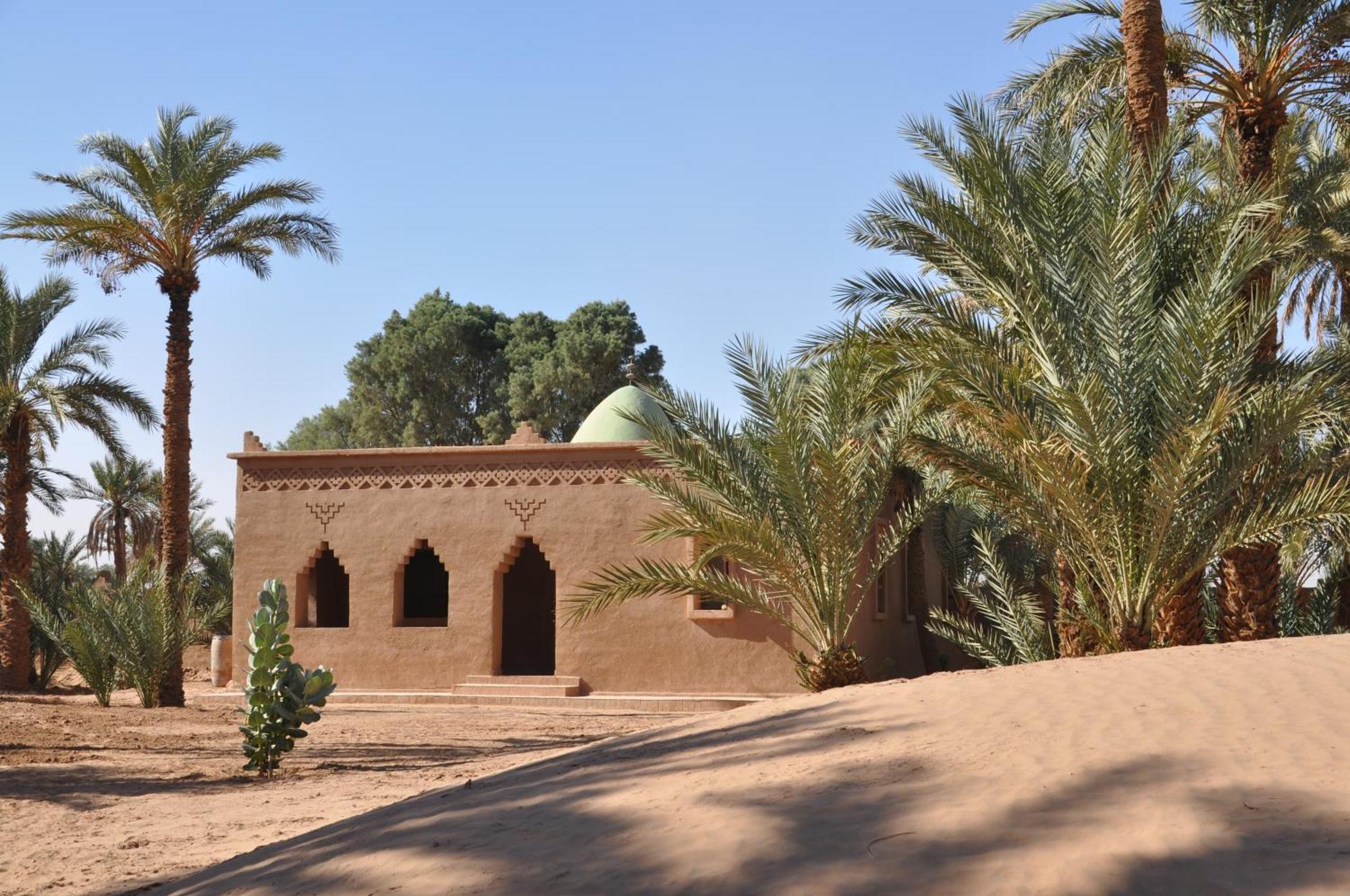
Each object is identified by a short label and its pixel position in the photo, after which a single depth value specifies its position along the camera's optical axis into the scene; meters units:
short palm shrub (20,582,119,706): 16.03
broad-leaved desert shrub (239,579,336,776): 9.59
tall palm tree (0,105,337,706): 16.94
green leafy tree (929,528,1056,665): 13.12
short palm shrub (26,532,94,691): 24.08
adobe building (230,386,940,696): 17.66
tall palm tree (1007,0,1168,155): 11.40
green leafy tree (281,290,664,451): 39.12
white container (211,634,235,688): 21.45
